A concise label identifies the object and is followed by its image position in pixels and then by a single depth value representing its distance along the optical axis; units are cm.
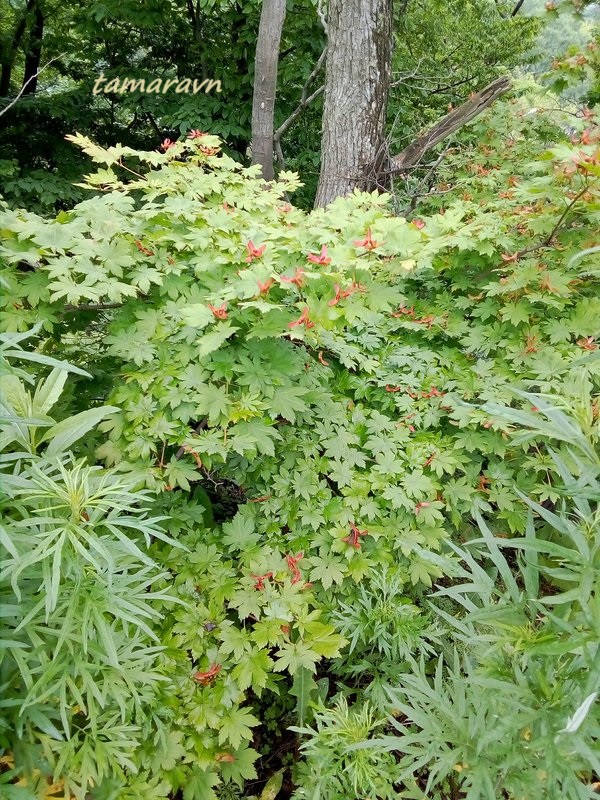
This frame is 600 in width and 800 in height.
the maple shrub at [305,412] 162
